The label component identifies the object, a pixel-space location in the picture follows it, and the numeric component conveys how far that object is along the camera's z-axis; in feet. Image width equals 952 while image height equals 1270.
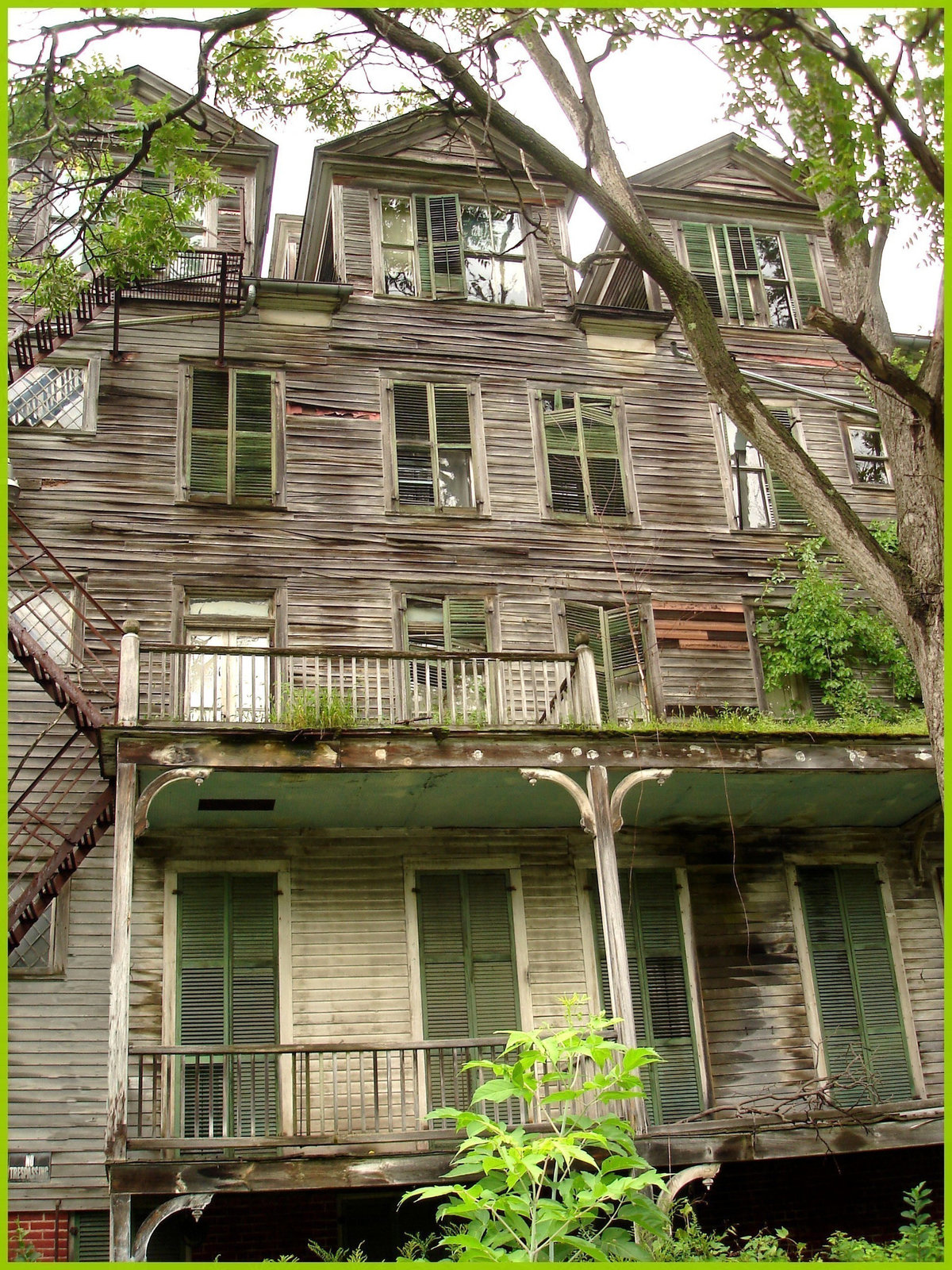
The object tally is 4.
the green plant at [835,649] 54.75
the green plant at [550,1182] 28.55
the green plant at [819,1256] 33.86
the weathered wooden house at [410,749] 41.47
